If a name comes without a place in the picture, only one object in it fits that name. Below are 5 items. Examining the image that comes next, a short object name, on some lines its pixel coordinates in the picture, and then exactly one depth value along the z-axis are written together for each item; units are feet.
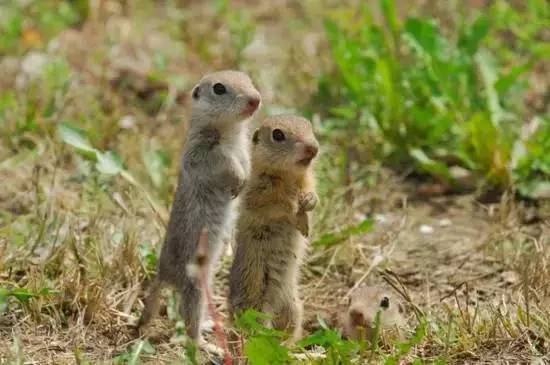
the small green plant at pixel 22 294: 30.25
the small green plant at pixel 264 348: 26.22
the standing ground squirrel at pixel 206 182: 30.68
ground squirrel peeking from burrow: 31.04
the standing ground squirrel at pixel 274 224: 31.60
